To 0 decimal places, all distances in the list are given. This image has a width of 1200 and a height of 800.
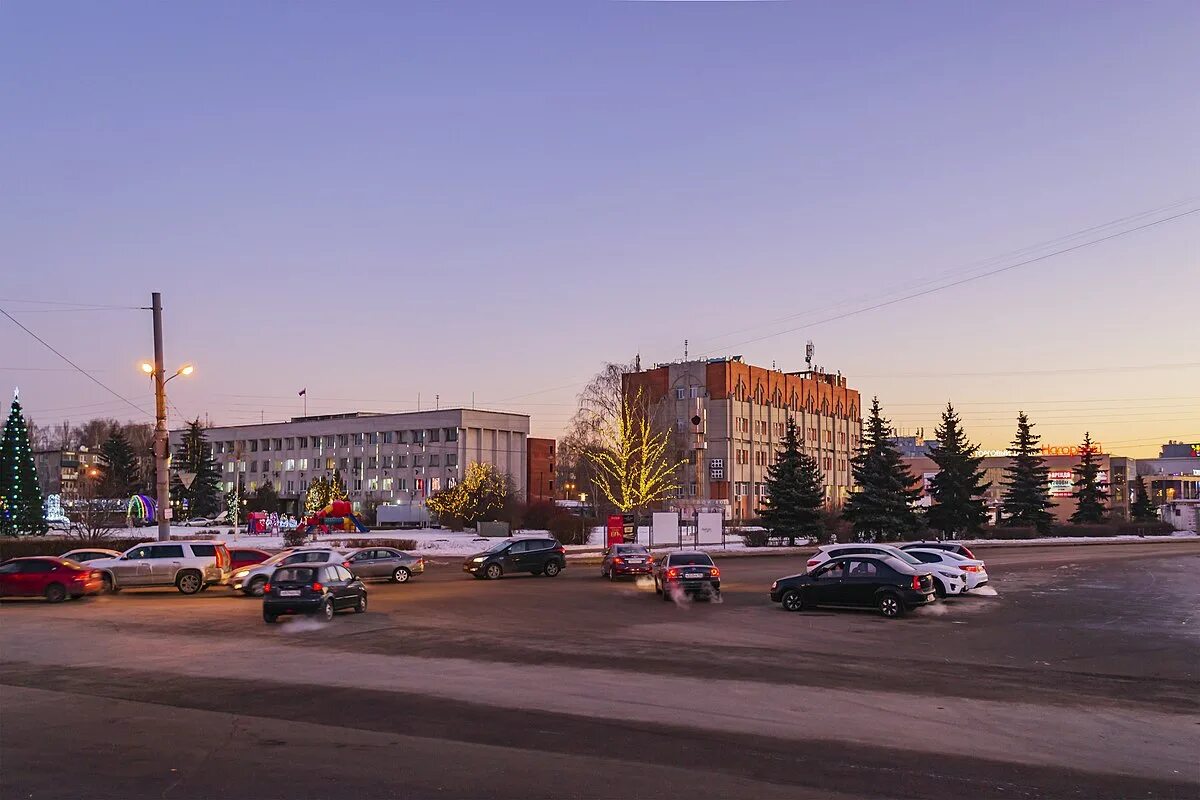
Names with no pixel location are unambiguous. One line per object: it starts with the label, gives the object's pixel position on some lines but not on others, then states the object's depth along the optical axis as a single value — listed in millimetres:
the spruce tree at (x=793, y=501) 64938
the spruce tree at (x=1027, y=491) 81500
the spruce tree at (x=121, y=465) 110125
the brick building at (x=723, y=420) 103438
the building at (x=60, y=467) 165375
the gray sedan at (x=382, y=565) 36906
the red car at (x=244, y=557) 35875
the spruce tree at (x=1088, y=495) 92062
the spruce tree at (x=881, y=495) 63875
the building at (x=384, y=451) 126188
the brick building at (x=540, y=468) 150625
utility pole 33250
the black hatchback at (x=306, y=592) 22547
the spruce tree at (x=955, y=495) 73625
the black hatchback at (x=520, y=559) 37969
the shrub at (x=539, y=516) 74625
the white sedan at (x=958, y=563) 30981
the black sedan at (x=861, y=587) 23969
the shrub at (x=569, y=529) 66688
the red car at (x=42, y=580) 29078
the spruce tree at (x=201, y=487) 105812
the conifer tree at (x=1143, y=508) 103188
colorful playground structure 74875
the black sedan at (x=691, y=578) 28625
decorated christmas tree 57906
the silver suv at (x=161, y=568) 32031
